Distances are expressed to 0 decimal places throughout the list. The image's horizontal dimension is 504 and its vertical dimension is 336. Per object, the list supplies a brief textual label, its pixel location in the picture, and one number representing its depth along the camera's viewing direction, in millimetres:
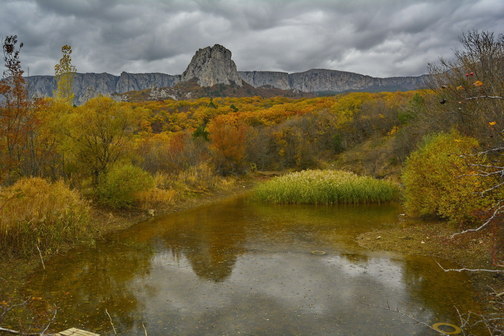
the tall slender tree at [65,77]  23605
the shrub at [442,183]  11273
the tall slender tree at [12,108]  12695
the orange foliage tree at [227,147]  32125
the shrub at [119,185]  16391
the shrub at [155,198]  18297
